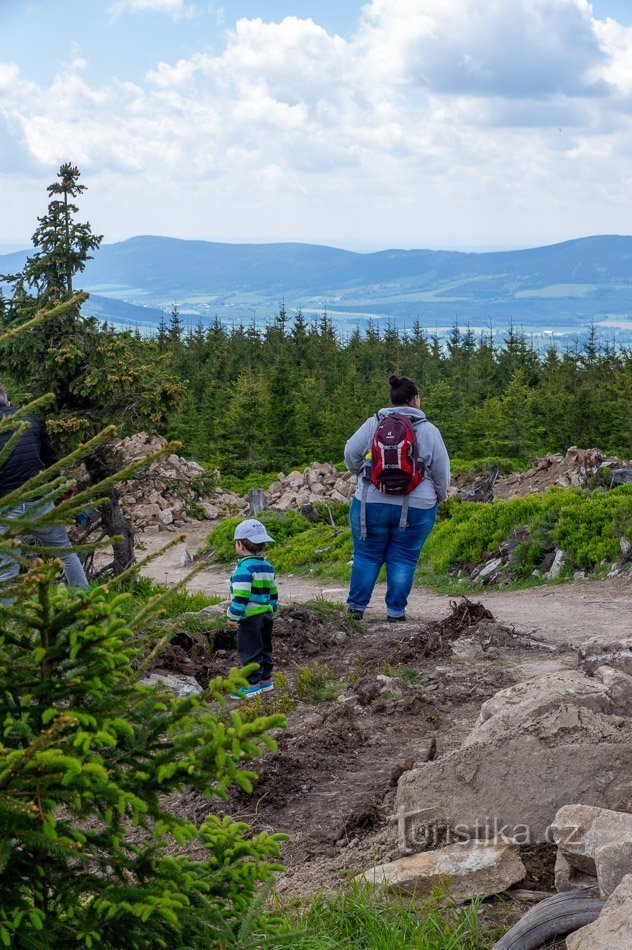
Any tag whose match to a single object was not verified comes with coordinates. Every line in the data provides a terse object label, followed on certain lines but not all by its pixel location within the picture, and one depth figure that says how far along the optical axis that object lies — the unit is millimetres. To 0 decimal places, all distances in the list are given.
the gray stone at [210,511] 22266
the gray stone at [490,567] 12484
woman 8688
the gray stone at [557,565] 11752
